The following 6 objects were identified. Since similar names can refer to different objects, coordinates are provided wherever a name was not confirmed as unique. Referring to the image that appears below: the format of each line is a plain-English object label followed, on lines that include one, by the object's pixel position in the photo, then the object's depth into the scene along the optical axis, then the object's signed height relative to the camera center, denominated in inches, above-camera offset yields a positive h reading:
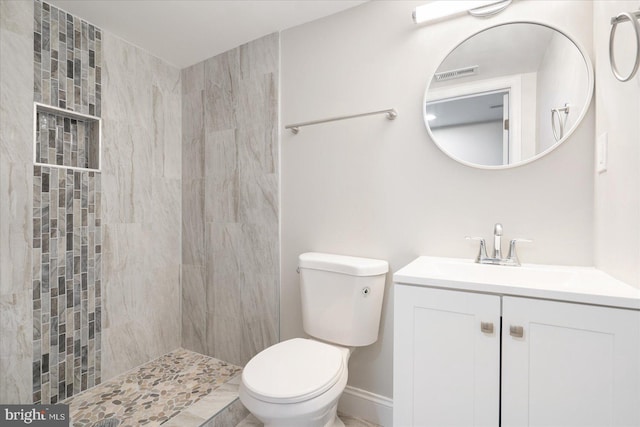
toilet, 43.8 -25.0
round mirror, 48.3 +19.3
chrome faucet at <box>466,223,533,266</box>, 49.6 -7.1
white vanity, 32.3 -16.5
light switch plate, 42.5 +8.3
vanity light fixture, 52.2 +35.0
